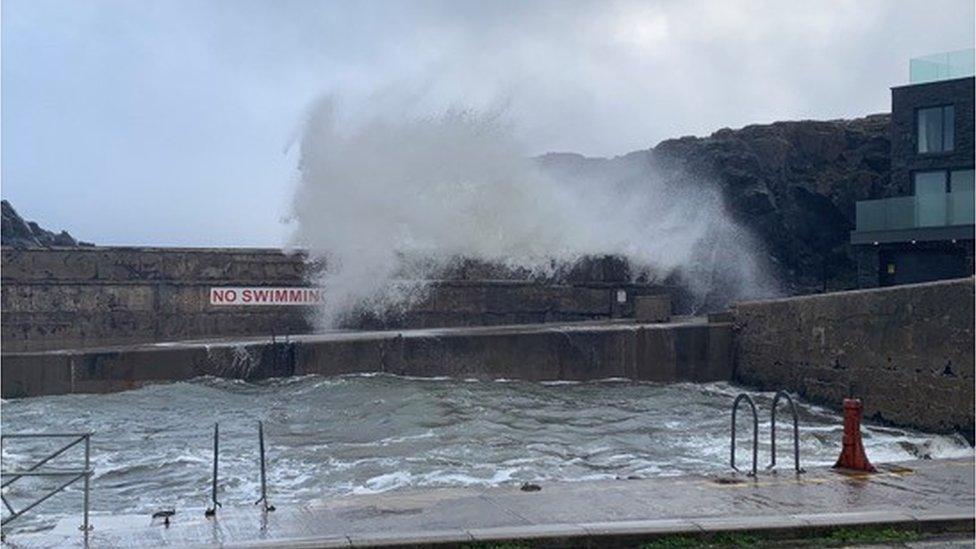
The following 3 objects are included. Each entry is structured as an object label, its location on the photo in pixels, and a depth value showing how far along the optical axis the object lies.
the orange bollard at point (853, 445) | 9.91
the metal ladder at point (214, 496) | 8.16
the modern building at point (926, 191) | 26.77
